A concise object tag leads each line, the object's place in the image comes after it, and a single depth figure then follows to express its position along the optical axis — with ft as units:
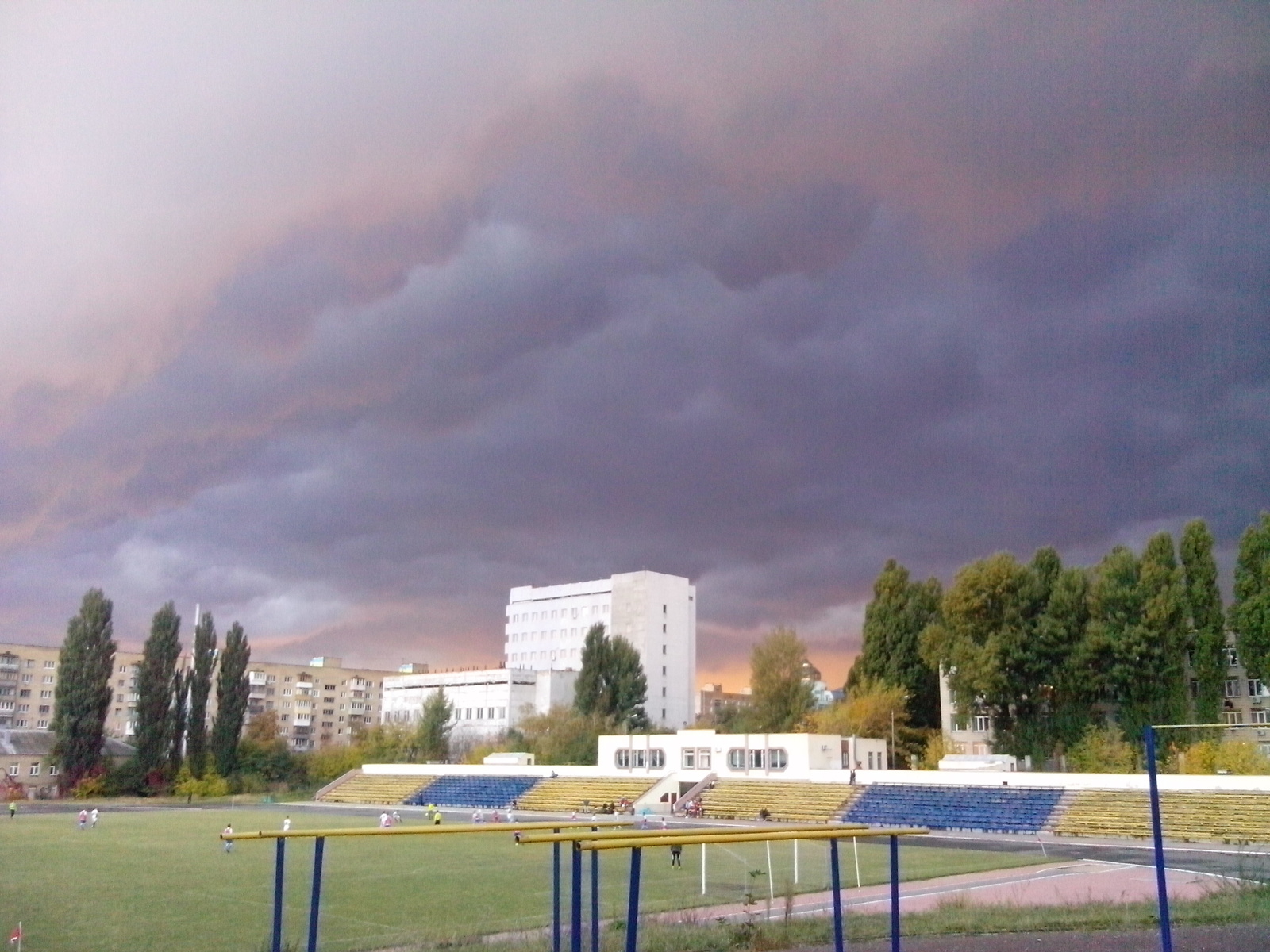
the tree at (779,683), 293.23
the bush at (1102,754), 203.92
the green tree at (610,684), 315.99
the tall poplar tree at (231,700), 282.15
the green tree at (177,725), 276.82
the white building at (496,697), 384.68
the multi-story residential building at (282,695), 428.15
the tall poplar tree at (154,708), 272.31
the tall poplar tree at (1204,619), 205.87
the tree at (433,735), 322.55
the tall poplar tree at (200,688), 278.83
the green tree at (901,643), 264.93
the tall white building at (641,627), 407.85
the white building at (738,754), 215.31
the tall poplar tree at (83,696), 263.49
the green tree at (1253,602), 193.67
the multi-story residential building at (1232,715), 208.95
